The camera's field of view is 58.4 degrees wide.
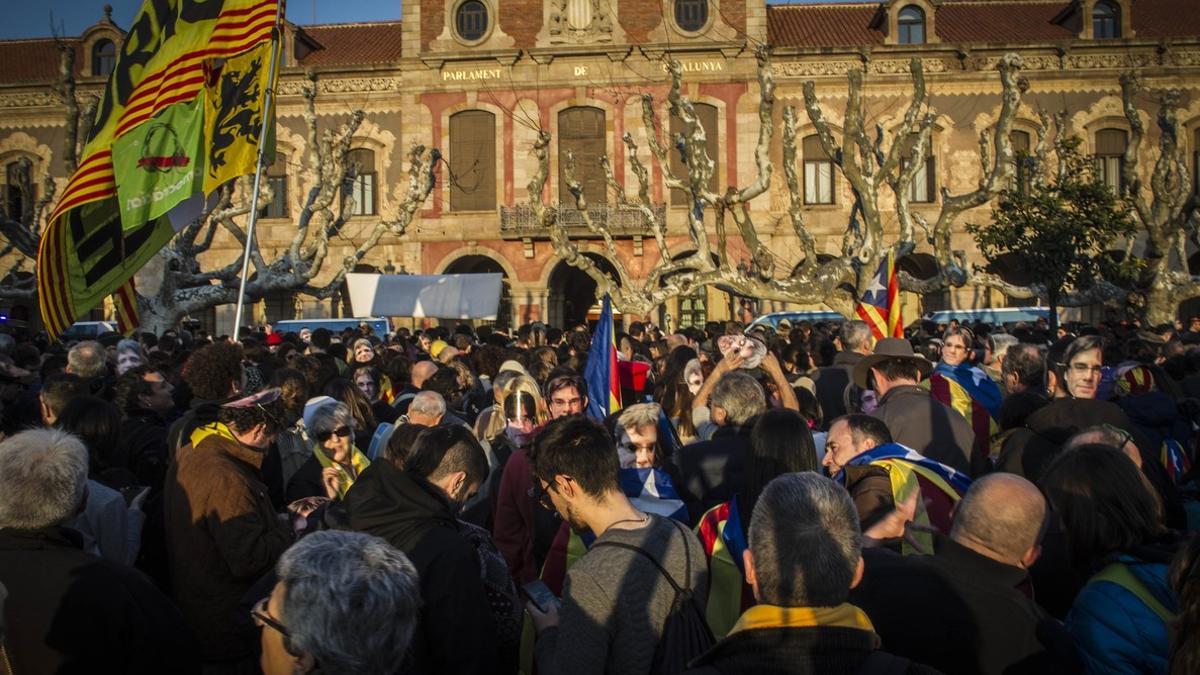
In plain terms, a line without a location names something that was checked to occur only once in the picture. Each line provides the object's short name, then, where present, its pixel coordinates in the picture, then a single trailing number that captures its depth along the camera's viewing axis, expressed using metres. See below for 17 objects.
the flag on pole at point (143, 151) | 7.74
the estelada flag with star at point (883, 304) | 11.08
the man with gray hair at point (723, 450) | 5.04
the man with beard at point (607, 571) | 3.15
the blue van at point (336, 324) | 23.05
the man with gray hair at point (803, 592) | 2.54
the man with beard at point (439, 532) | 3.28
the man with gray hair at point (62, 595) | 3.11
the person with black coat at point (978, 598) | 3.12
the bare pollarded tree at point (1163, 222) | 21.62
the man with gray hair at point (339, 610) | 2.54
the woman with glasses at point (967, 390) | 7.05
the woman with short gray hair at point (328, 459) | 5.47
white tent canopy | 21.88
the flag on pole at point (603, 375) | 7.41
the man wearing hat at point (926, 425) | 5.75
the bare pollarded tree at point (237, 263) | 20.88
